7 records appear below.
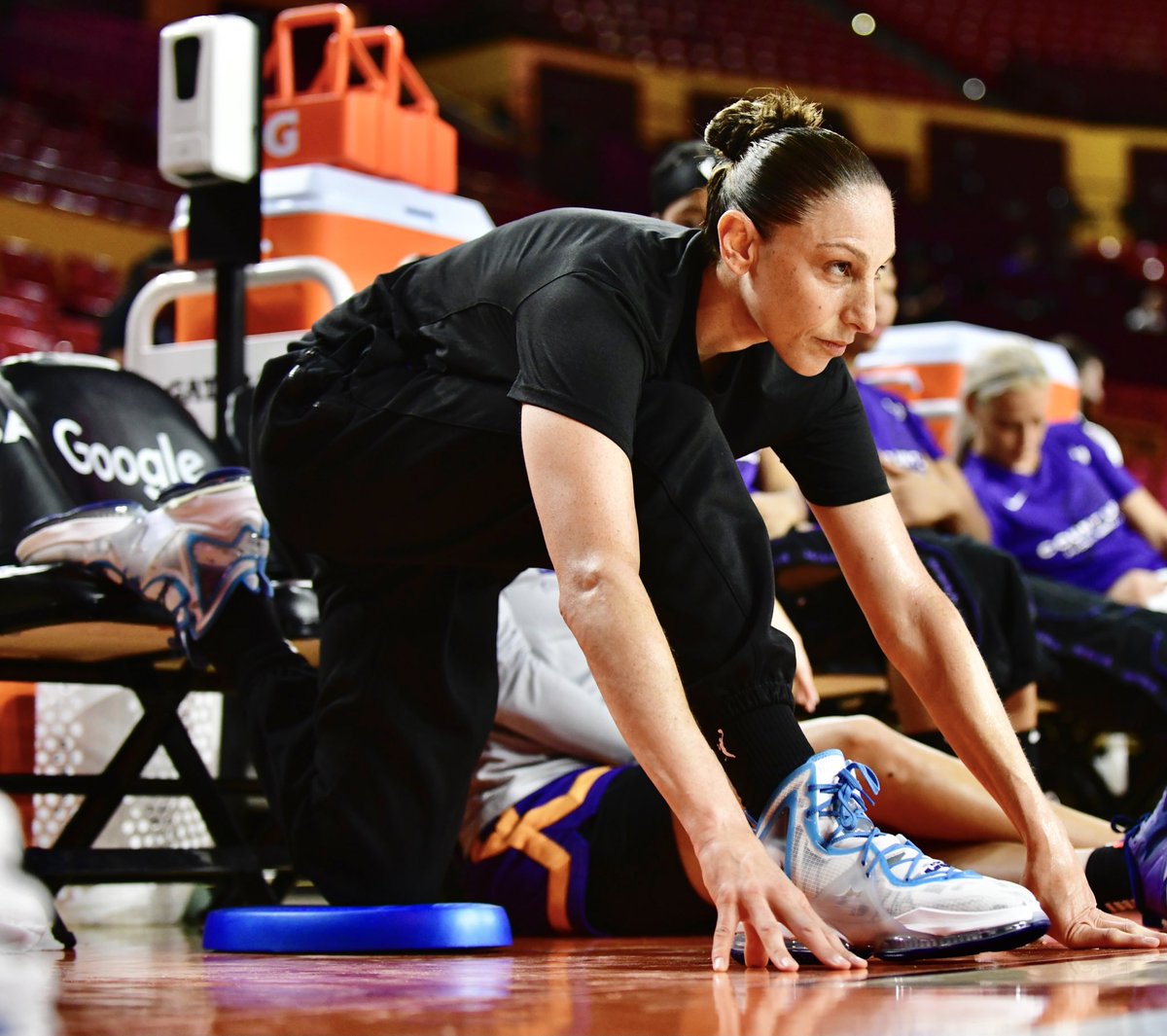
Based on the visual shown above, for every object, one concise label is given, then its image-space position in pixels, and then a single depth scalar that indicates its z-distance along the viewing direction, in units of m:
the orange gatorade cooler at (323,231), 5.82
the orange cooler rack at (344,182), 5.95
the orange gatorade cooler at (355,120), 6.18
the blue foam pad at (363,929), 2.99
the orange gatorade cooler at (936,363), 8.14
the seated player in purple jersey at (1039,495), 6.20
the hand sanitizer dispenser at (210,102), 5.11
